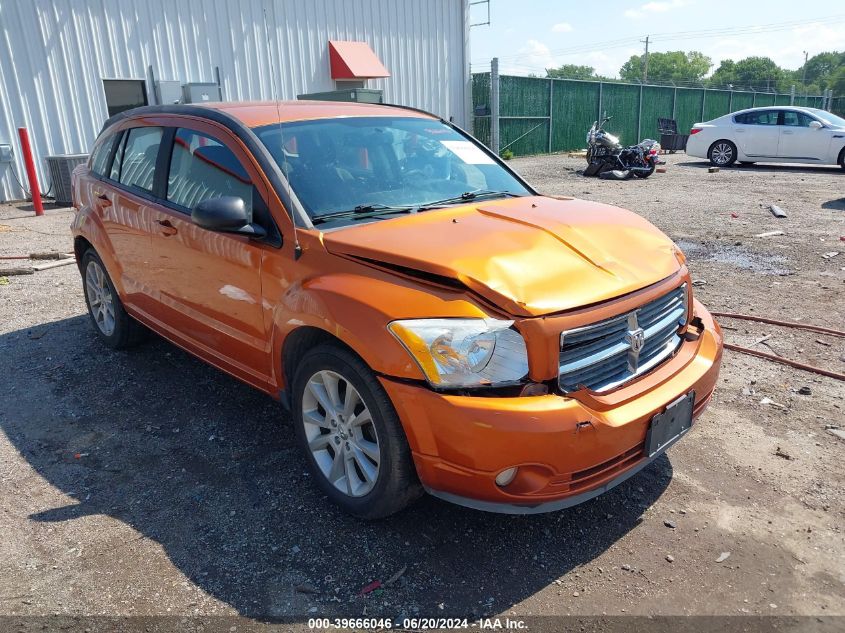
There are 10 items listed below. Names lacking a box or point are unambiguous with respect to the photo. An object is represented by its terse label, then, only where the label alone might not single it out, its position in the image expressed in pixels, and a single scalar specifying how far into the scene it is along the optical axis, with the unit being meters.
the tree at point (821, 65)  111.65
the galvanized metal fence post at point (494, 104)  20.06
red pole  11.27
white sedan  16.61
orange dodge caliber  2.40
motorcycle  15.94
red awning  16.81
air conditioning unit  12.04
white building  12.21
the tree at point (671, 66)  121.69
